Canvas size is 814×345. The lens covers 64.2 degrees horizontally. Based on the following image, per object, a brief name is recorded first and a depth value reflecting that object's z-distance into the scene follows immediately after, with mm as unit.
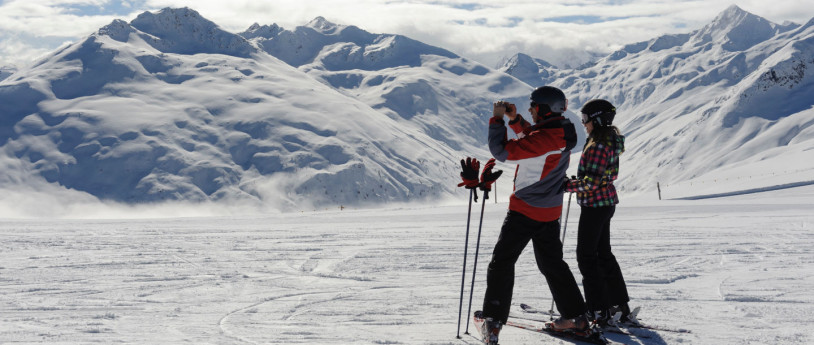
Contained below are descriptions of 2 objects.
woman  5129
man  4684
